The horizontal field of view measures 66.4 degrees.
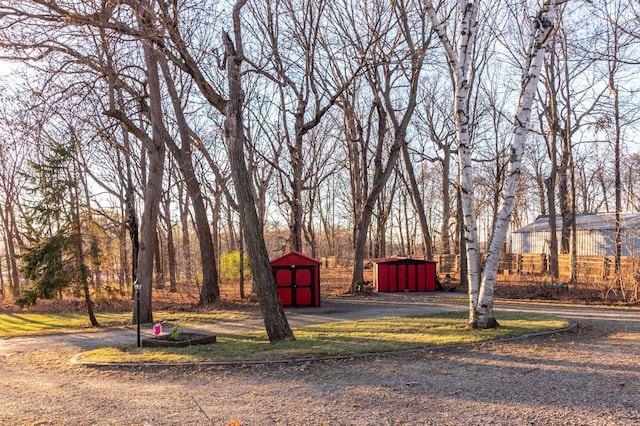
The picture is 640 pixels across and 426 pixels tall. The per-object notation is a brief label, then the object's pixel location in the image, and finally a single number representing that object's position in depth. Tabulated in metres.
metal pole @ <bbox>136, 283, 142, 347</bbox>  9.29
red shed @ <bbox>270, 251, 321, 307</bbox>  16.33
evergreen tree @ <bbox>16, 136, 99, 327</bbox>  13.92
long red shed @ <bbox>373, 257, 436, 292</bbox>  21.19
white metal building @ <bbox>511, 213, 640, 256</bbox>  30.50
